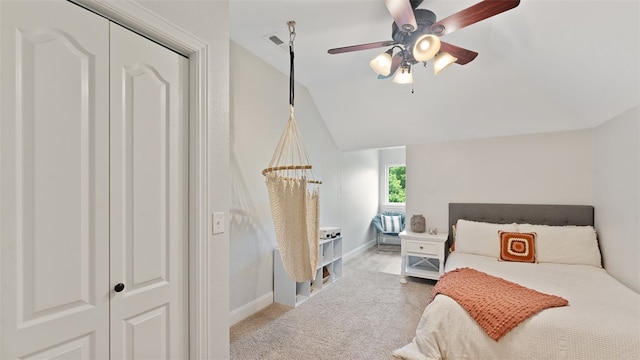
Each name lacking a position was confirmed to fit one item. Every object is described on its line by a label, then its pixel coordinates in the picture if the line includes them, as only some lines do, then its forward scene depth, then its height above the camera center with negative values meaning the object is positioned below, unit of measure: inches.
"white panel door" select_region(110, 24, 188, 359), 44.3 -2.9
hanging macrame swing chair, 94.3 -12.5
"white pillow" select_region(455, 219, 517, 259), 121.6 -25.6
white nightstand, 135.8 -35.0
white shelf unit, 115.2 -43.9
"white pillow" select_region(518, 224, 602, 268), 108.1 -25.9
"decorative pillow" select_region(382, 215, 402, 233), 221.5 -34.5
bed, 60.5 -32.1
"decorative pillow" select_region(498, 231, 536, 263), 112.8 -27.4
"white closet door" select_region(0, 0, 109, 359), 34.2 +0.0
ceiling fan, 60.8 +36.3
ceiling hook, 88.7 +49.0
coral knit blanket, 66.2 -30.9
